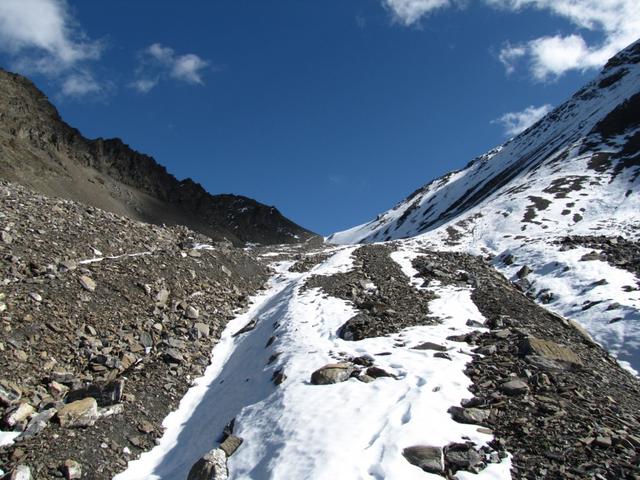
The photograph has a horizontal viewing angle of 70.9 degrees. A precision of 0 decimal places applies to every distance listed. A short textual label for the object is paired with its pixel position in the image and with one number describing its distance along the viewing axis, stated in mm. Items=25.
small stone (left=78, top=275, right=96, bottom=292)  17594
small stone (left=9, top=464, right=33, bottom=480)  9078
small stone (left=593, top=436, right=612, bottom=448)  9055
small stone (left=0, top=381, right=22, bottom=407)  11234
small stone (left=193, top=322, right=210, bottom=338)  18436
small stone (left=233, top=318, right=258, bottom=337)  20031
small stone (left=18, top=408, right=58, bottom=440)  10499
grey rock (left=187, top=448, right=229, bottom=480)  9328
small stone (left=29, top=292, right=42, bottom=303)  15404
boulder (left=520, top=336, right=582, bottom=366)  13308
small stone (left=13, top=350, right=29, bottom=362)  12787
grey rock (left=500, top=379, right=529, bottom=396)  11156
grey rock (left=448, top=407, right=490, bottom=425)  9906
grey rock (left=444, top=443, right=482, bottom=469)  8624
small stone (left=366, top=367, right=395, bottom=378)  12422
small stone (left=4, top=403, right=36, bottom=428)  10680
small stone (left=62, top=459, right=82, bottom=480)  9508
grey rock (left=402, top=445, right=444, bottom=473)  8523
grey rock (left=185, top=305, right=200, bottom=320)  19750
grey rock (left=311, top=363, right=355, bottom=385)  12336
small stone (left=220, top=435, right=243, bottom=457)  10245
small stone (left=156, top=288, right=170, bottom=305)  19711
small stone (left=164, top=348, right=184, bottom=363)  15539
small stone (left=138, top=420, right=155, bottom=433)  11836
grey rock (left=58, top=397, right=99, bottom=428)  11047
